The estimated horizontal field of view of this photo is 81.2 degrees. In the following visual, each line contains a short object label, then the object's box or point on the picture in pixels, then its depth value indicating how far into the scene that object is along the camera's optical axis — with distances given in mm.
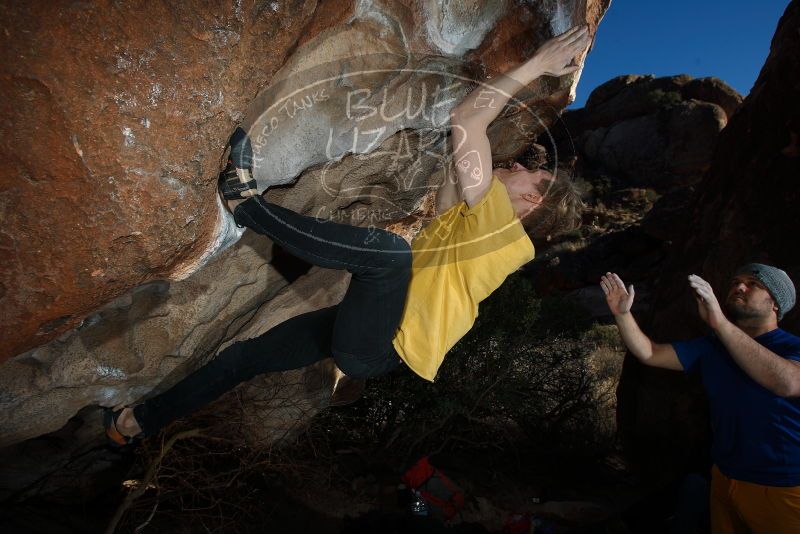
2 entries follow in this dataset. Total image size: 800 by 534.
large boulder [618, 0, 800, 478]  4320
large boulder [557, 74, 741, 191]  17641
